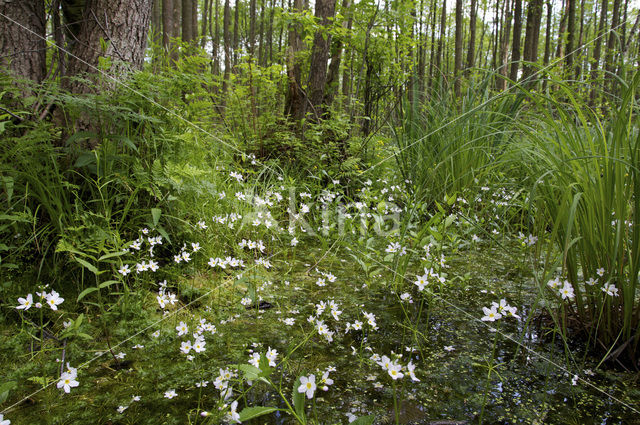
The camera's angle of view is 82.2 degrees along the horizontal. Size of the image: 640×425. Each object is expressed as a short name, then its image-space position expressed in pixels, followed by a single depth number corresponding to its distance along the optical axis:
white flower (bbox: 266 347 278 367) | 1.16
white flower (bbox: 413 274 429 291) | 1.53
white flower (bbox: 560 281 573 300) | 1.35
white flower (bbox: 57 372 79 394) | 1.02
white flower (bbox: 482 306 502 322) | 1.17
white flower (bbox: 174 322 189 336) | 1.32
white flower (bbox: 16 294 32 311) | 1.18
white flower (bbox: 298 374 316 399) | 0.87
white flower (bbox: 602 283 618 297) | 1.24
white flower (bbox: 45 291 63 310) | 1.24
